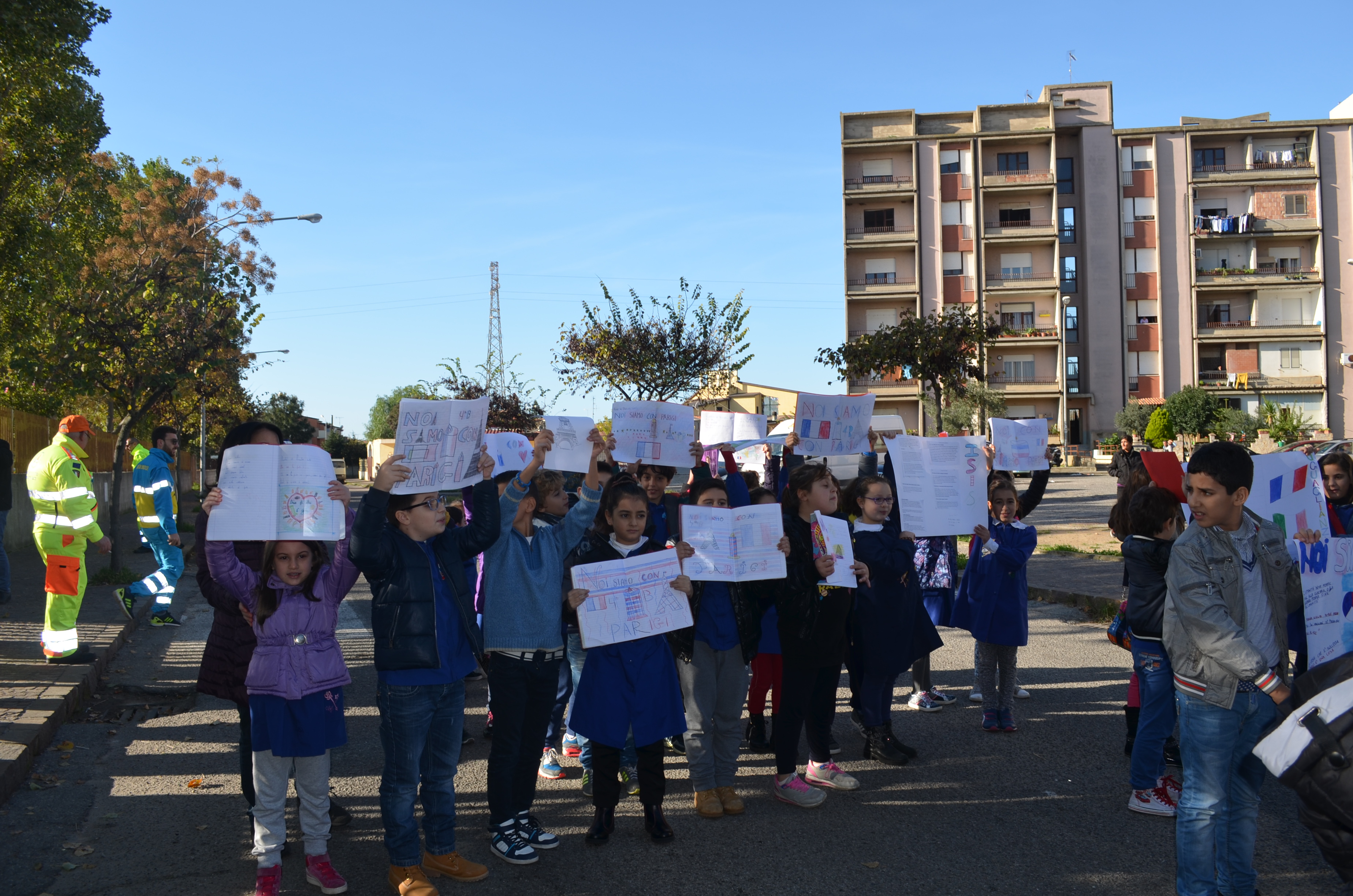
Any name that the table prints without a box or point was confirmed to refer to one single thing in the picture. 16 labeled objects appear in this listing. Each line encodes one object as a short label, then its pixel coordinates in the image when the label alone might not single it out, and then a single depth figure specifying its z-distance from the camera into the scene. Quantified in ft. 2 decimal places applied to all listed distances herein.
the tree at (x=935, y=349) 77.00
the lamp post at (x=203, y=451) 83.51
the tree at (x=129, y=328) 49.21
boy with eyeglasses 14.01
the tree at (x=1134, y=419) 176.86
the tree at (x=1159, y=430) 142.20
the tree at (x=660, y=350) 102.22
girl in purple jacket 13.94
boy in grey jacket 12.53
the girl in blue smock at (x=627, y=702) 16.05
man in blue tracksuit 35.19
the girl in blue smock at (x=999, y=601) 22.06
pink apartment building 189.47
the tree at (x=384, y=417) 307.58
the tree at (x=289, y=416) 188.03
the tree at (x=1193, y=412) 160.56
